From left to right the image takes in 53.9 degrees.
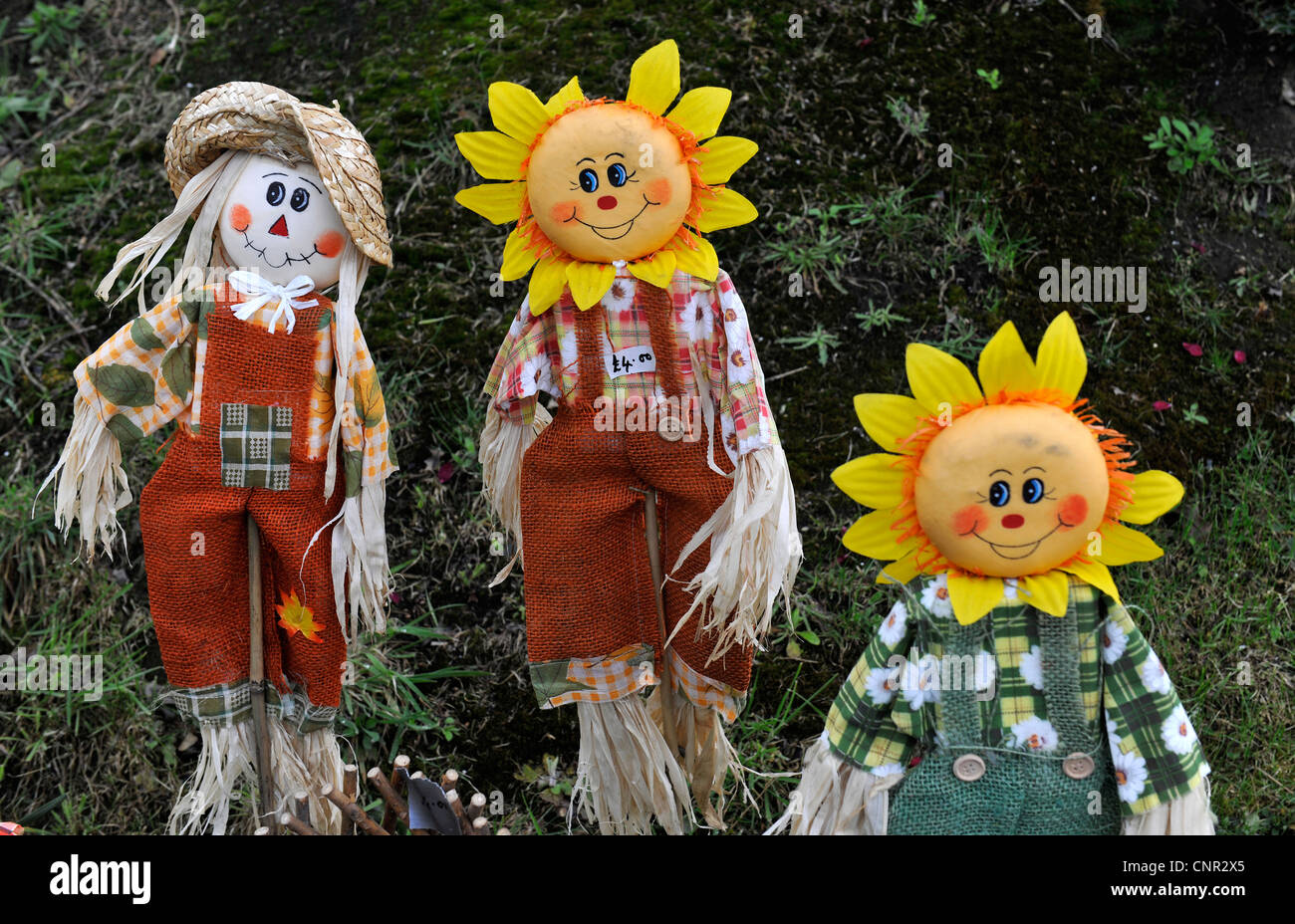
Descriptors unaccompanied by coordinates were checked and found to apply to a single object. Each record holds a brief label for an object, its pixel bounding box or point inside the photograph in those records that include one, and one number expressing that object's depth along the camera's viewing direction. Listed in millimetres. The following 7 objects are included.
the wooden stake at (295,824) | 2332
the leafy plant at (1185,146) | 3559
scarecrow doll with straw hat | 2248
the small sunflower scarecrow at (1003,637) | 1871
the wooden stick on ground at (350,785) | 2527
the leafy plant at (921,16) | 3752
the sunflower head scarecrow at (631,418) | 2150
